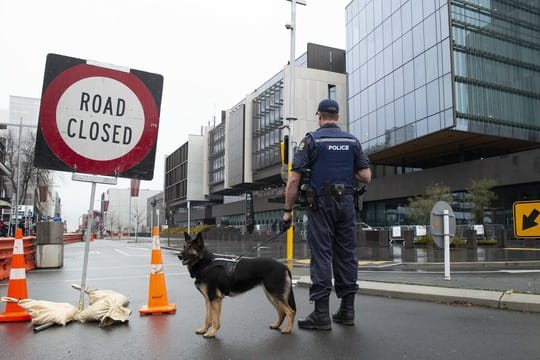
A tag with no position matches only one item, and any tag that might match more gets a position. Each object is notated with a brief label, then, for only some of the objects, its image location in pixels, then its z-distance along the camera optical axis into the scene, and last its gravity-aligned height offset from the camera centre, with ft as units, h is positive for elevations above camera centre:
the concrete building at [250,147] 188.75 +42.23
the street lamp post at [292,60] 55.67 +20.21
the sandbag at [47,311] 17.07 -3.14
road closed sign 17.72 +4.13
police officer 16.49 +0.57
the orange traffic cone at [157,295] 19.76 -2.92
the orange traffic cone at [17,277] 18.89 -2.09
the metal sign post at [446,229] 30.60 -0.03
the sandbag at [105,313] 17.24 -3.21
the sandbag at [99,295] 18.94 -2.76
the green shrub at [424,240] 100.34 -2.47
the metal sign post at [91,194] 18.38 +1.27
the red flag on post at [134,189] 187.06 +15.09
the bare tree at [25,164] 158.57 +21.27
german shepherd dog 15.38 -1.71
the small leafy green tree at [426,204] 114.52 +5.84
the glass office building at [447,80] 128.98 +43.58
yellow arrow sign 20.74 +0.44
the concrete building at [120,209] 448.24 +16.76
